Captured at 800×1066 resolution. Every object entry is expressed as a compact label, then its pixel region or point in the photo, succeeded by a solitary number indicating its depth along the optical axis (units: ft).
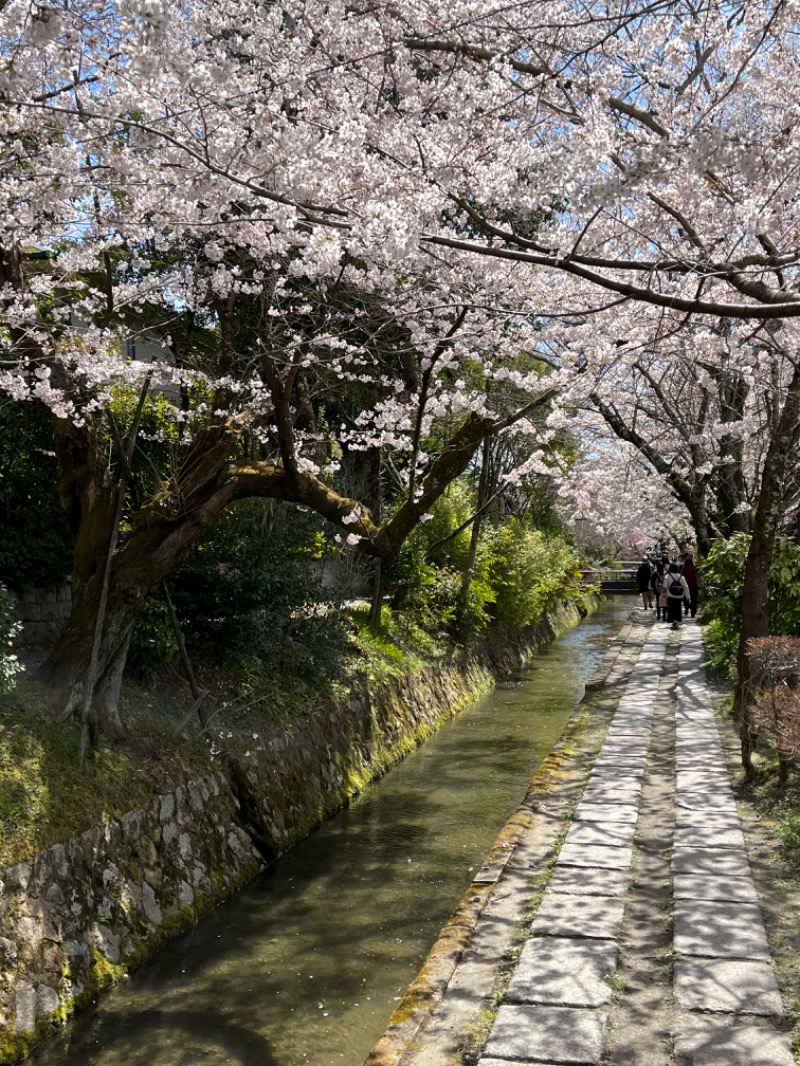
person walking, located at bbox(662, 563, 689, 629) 64.85
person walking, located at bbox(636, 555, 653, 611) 84.69
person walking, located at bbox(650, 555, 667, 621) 77.41
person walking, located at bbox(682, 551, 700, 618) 70.85
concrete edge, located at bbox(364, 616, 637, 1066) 13.60
